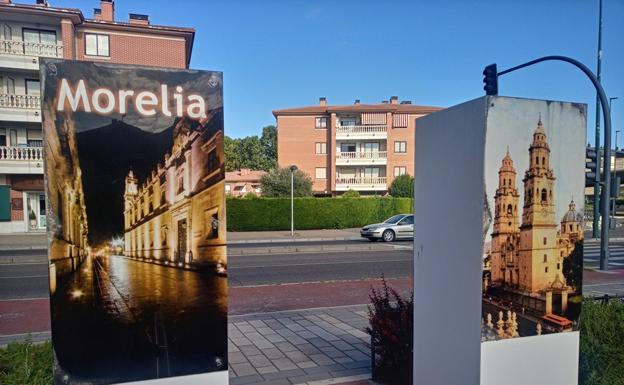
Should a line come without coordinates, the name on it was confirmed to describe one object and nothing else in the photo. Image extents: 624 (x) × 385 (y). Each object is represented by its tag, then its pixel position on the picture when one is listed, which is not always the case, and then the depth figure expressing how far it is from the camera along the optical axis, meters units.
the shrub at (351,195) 29.68
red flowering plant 3.66
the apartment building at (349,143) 44.41
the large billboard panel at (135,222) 2.01
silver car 20.05
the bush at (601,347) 3.18
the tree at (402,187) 34.75
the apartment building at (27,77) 23.41
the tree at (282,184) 33.19
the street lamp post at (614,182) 11.88
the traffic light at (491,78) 10.95
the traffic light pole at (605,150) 9.79
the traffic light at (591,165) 10.63
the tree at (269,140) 72.00
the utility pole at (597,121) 17.17
